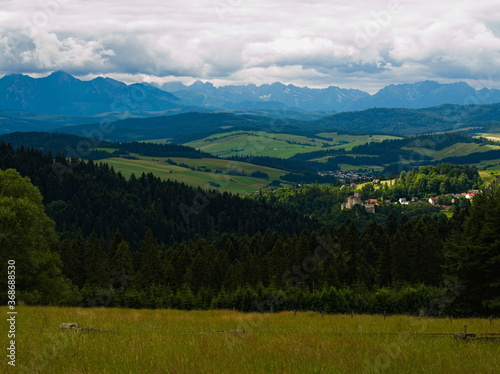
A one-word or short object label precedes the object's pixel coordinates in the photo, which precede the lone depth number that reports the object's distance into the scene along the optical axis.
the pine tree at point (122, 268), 98.38
